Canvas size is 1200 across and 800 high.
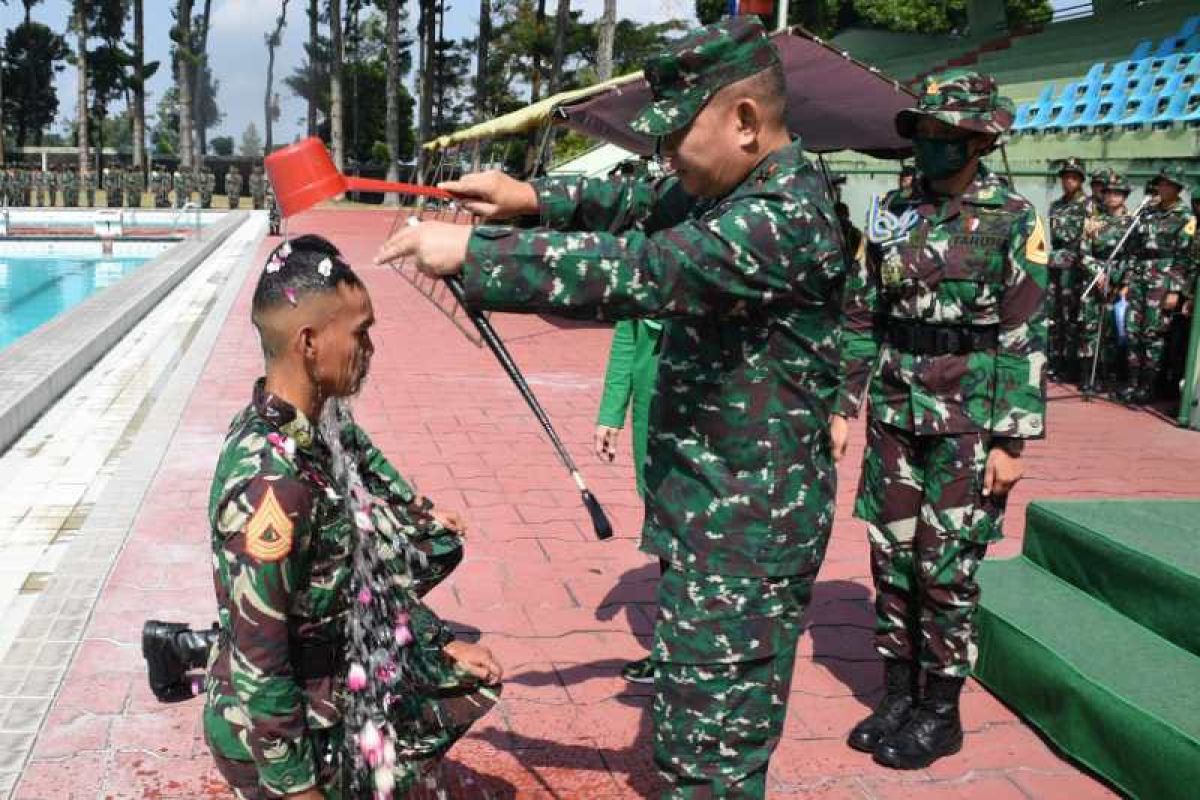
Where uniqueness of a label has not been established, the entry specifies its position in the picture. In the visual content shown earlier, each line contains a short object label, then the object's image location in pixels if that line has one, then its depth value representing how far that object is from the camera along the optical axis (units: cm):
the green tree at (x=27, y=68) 6253
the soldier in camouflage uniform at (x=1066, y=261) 1042
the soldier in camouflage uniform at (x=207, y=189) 3954
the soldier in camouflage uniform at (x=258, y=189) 3944
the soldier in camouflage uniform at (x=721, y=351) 192
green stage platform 317
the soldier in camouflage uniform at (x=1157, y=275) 927
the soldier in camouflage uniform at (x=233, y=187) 4012
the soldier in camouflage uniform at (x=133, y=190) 3909
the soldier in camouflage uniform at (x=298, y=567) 197
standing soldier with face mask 329
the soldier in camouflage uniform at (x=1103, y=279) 988
